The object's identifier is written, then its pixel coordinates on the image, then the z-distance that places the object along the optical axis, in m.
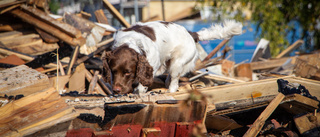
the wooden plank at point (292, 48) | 15.40
